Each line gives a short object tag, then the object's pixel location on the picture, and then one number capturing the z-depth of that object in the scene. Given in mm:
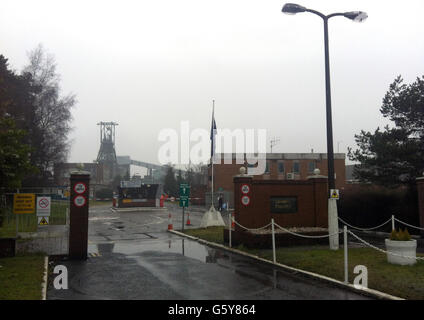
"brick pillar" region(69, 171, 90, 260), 12258
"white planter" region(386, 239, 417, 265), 9906
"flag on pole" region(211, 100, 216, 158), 24000
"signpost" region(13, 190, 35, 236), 13637
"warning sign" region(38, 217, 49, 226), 13589
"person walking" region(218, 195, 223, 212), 44312
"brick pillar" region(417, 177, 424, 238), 16188
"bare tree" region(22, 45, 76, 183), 37344
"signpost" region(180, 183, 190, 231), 20406
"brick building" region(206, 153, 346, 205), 59281
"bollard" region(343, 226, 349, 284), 8362
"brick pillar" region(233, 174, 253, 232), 15031
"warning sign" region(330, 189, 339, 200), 12773
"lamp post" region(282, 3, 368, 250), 12789
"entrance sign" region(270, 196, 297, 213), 15788
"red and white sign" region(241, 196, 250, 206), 15130
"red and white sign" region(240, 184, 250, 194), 15195
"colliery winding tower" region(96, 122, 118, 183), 116875
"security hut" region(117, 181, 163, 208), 44812
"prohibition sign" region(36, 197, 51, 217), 13672
